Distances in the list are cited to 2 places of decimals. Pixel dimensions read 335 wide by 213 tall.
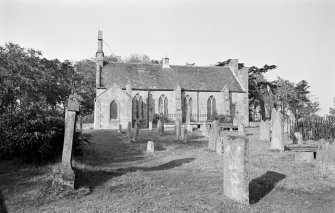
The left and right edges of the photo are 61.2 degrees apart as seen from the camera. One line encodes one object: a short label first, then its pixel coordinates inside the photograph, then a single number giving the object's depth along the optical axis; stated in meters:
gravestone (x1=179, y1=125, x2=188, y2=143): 18.80
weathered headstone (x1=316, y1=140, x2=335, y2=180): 9.25
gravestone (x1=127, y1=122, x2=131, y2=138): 22.70
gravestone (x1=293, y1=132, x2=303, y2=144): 15.55
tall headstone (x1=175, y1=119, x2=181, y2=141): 20.27
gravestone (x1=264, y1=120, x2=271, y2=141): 18.89
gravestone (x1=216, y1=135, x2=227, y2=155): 13.67
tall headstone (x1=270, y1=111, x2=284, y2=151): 14.00
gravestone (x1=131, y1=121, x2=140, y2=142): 19.30
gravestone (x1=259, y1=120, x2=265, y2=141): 19.31
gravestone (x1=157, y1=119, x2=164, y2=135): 24.92
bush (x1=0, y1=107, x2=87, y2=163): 10.45
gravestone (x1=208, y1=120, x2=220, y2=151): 15.31
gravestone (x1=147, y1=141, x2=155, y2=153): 14.72
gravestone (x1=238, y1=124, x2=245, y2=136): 20.60
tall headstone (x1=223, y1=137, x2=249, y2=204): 6.80
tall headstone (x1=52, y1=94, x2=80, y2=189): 7.68
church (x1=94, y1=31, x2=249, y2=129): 39.28
